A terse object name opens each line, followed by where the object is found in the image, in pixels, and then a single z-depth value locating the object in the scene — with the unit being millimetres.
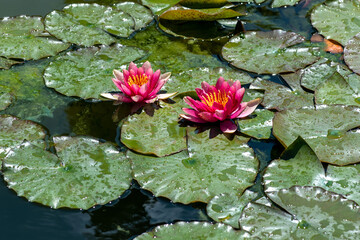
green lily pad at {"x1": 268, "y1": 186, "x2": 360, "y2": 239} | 4621
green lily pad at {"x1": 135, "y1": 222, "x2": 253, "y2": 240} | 4609
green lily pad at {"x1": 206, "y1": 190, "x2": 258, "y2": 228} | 4902
